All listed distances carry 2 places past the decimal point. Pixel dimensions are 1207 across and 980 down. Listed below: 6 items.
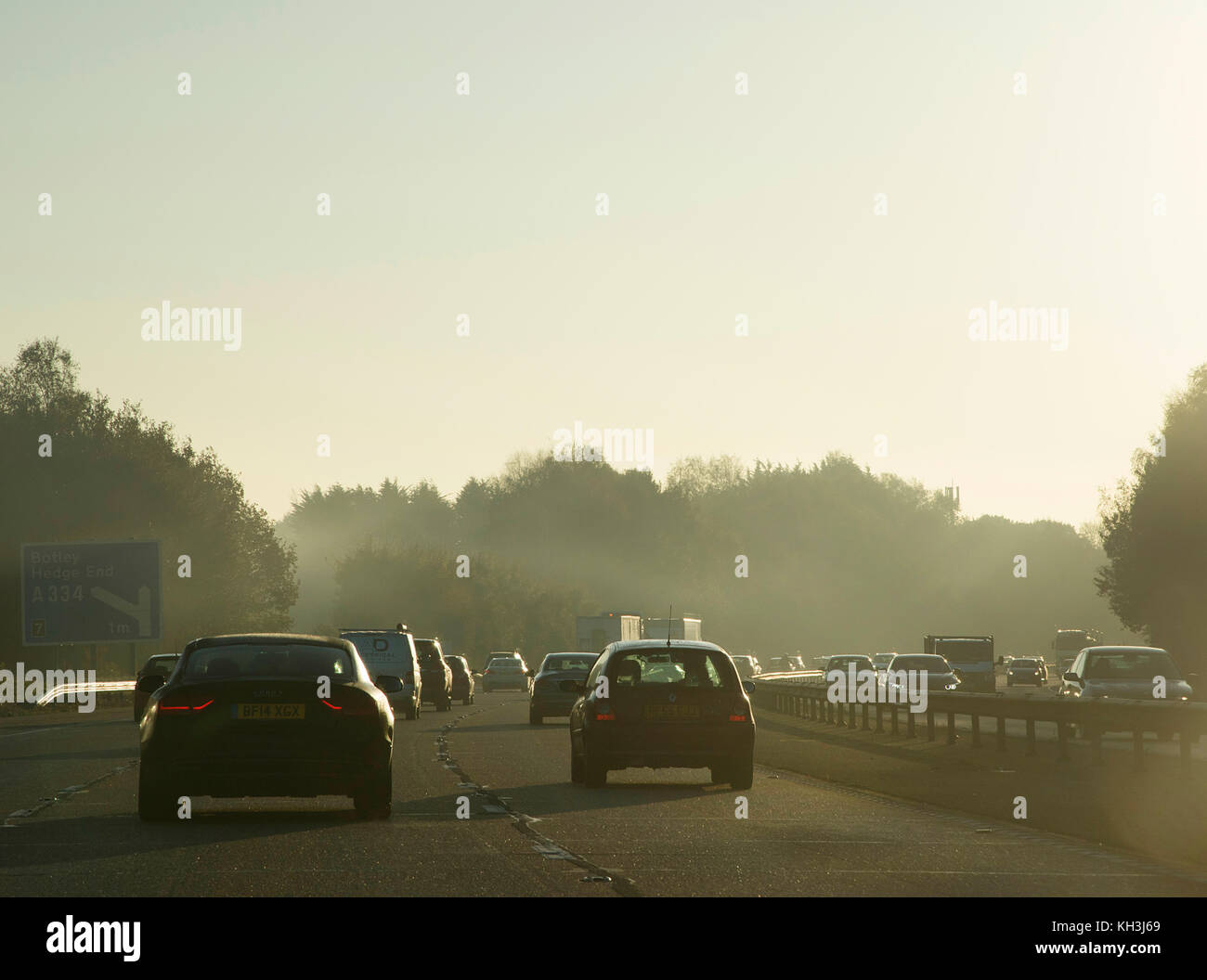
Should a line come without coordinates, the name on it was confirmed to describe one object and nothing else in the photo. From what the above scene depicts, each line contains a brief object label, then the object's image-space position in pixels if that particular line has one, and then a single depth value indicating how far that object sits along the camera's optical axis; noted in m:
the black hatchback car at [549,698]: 35.50
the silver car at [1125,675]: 28.14
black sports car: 13.67
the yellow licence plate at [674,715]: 18.12
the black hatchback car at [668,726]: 18.06
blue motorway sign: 55.38
